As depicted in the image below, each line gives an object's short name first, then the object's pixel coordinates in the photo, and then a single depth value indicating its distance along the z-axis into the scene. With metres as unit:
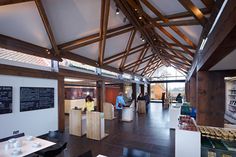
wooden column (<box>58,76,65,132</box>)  5.42
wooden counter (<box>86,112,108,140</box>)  4.87
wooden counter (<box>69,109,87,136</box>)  5.31
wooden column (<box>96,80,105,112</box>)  8.02
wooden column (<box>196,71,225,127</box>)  3.88
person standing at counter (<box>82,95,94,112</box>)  6.75
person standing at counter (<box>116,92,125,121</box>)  7.74
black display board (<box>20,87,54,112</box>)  4.21
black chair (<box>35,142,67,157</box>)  2.48
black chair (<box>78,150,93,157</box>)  2.02
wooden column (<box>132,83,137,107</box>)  13.22
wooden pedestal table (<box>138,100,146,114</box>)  10.15
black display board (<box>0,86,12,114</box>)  3.65
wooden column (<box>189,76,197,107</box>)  7.74
